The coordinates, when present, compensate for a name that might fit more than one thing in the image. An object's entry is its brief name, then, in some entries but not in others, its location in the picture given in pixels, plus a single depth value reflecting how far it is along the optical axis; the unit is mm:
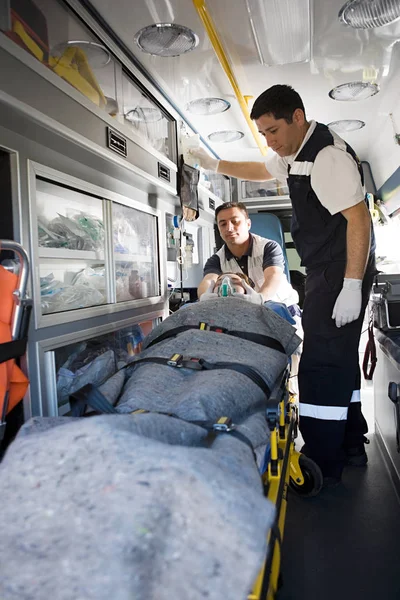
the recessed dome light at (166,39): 2797
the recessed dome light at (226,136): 4777
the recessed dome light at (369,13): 2600
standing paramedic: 2418
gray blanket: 751
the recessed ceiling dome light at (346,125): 4562
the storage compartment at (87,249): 2303
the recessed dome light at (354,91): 3739
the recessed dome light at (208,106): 3949
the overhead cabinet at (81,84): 1763
